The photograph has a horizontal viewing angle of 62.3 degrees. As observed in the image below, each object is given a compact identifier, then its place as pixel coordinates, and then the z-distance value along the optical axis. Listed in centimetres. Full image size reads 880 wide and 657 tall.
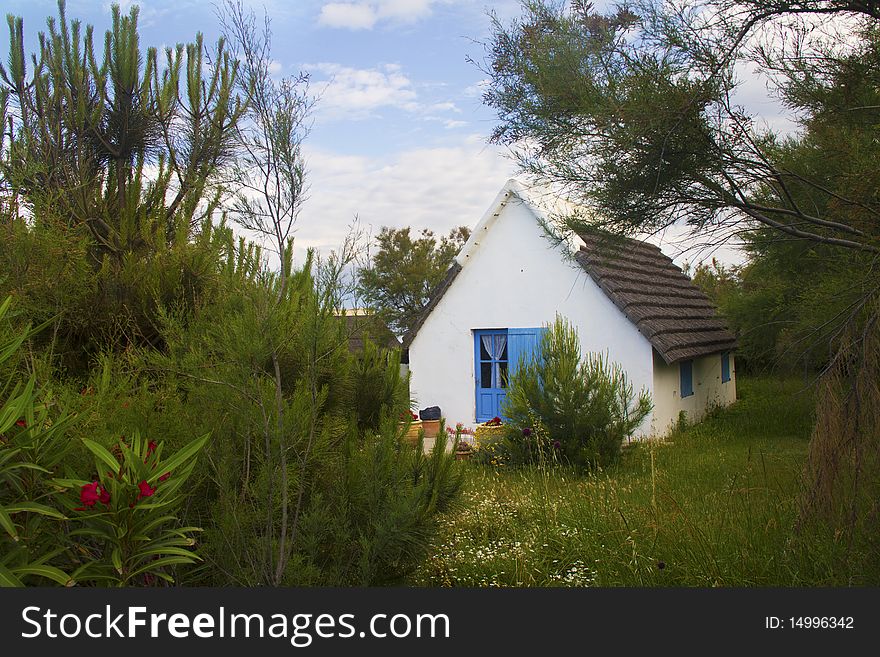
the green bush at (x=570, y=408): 1005
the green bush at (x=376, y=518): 442
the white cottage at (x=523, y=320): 1329
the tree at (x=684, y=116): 587
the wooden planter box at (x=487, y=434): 1099
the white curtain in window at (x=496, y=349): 1466
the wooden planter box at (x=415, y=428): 1235
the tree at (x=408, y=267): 3694
